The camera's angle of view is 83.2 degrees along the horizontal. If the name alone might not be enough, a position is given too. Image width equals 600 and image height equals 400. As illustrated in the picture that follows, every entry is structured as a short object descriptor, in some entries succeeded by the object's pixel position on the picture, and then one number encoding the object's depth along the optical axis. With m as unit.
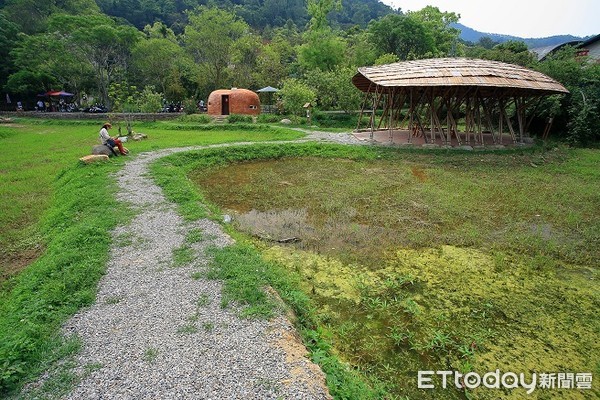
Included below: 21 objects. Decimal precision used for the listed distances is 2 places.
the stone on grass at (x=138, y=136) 21.39
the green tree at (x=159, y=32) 49.66
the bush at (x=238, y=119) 29.80
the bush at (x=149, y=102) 27.80
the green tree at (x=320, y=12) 44.38
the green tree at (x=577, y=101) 19.73
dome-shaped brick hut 33.31
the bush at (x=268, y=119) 30.77
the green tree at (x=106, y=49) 33.25
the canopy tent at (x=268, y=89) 36.26
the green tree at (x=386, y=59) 37.81
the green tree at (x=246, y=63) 43.00
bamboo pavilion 17.23
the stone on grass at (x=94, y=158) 13.31
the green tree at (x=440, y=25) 50.50
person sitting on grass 14.68
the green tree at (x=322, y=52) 40.16
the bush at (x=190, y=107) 34.34
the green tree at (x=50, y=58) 33.97
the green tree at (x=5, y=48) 36.12
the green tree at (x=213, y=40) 41.84
